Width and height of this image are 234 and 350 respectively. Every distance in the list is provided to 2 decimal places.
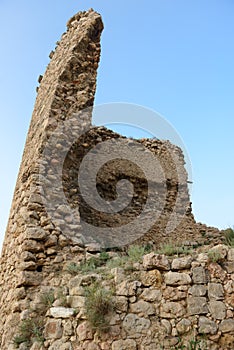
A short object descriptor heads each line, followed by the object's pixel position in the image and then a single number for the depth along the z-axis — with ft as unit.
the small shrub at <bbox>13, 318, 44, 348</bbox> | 14.28
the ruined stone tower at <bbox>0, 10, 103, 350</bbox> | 16.29
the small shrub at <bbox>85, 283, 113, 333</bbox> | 12.93
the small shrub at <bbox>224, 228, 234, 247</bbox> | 26.29
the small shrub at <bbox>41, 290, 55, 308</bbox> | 14.97
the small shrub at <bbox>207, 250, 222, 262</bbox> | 13.87
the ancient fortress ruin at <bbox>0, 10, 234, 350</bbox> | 12.96
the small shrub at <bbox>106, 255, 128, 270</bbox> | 15.08
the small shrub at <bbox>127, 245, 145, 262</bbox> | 14.91
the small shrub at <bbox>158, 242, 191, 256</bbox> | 14.96
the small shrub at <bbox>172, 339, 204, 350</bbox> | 12.25
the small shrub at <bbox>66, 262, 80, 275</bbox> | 15.97
